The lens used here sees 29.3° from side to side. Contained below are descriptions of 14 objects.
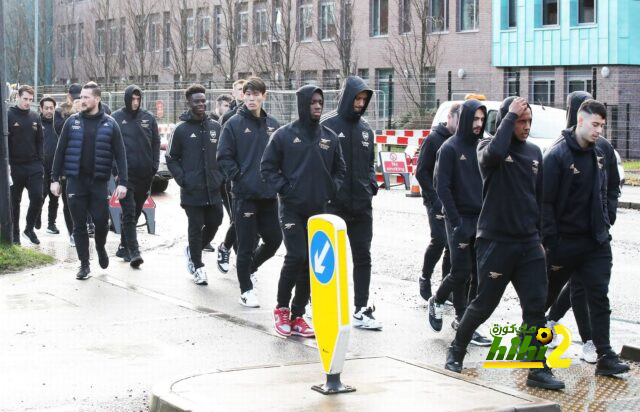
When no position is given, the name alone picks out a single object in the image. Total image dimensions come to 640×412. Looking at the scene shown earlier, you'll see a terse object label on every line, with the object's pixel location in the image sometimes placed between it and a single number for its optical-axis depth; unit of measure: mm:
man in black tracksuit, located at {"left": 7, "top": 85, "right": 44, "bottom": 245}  15812
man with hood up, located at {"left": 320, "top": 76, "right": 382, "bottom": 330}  9789
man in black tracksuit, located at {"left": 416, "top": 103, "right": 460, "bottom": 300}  10062
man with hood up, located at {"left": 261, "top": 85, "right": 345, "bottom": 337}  9492
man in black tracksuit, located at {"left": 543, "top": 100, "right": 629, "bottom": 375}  8070
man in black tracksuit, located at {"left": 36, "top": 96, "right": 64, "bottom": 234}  16731
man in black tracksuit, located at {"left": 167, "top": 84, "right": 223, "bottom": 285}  12258
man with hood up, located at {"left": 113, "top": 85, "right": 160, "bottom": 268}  13461
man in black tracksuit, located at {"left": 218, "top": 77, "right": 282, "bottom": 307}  10766
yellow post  6594
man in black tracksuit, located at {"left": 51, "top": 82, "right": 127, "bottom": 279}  12461
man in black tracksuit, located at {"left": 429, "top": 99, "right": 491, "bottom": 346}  9266
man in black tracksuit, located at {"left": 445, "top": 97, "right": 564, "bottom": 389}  7613
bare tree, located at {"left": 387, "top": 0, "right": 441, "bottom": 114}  44656
